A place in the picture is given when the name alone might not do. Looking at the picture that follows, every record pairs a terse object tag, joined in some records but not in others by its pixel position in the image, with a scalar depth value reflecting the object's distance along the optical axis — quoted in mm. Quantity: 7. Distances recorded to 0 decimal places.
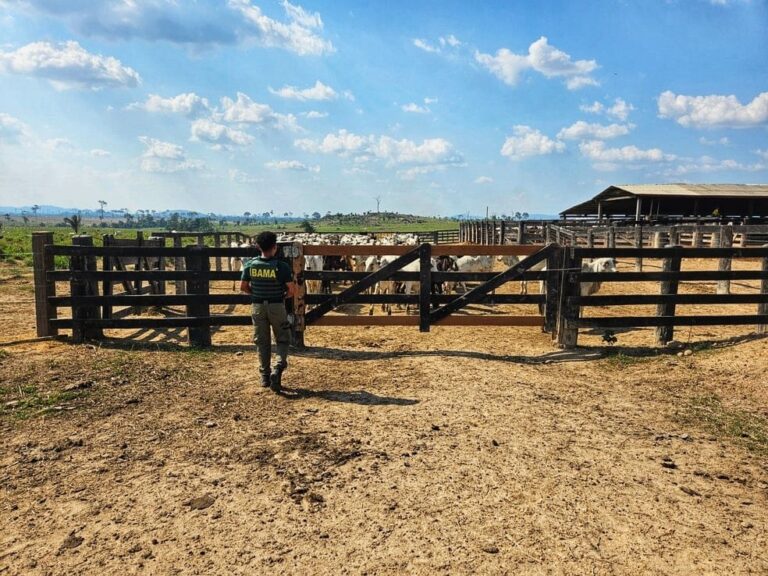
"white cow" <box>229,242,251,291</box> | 18372
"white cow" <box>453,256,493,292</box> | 14414
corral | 3133
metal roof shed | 31141
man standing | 6016
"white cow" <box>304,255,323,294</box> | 14818
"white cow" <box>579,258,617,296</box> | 12219
